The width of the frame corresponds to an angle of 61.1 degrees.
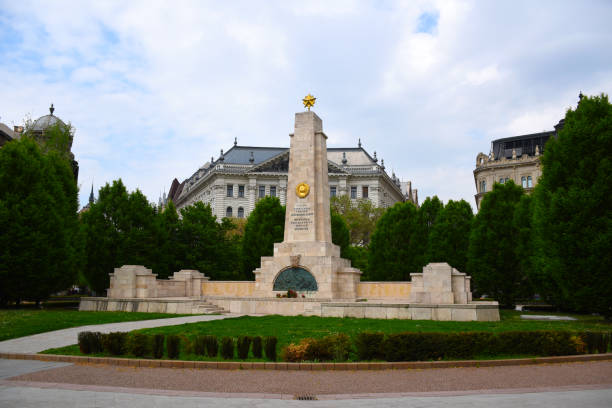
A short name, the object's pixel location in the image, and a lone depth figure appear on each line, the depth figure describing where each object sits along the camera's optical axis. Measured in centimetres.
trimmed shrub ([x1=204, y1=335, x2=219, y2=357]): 1330
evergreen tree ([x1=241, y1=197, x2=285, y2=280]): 4669
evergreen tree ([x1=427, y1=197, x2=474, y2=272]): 4341
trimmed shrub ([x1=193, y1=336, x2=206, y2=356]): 1345
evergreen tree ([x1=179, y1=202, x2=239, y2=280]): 4612
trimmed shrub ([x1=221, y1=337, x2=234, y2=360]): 1317
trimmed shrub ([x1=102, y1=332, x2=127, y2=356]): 1373
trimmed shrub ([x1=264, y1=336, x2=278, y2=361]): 1295
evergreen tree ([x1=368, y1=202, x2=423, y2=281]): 4469
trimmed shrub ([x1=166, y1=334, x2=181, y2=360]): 1318
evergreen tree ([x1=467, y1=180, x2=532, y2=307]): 3931
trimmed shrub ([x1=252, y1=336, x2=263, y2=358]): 1333
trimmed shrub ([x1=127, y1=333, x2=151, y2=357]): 1338
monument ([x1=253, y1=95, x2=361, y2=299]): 3027
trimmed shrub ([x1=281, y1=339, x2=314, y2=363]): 1293
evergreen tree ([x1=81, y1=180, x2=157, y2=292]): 4206
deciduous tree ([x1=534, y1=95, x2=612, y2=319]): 2506
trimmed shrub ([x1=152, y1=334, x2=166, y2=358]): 1327
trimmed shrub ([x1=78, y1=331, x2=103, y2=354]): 1409
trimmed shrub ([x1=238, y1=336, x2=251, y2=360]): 1327
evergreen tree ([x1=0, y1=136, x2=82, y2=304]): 3050
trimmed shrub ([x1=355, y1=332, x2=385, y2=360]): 1327
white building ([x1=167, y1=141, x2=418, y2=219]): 9800
